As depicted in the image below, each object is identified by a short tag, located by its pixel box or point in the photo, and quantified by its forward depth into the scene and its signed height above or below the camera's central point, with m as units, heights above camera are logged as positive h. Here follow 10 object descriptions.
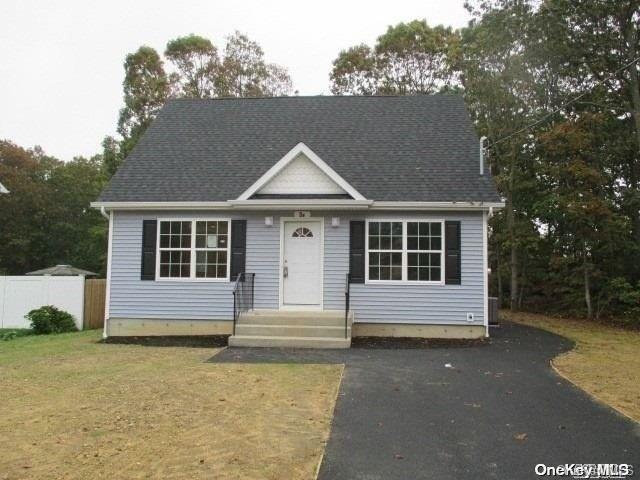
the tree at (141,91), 24.67 +8.68
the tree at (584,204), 15.95 +2.10
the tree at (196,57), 27.36 +11.28
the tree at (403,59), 26.42 +11.35
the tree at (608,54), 16.17 +7.33
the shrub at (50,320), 13.43 -1.61
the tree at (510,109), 18.75 +6.31
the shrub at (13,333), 12.54 -1.90
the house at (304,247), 11.04 +0.40
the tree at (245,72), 27.45 +10.82
